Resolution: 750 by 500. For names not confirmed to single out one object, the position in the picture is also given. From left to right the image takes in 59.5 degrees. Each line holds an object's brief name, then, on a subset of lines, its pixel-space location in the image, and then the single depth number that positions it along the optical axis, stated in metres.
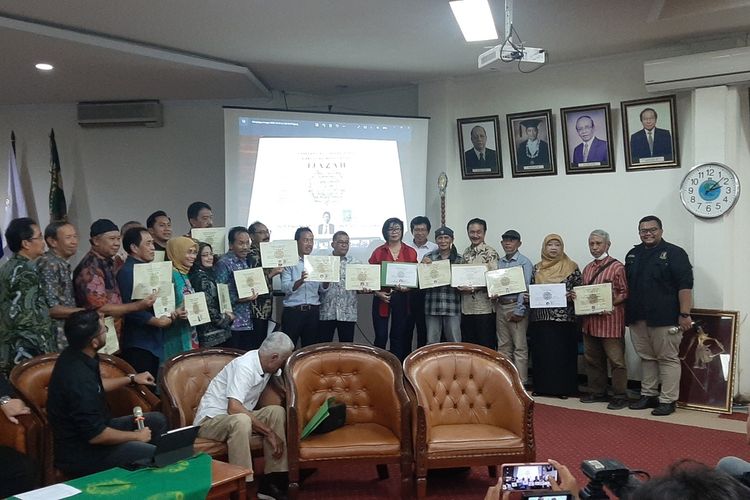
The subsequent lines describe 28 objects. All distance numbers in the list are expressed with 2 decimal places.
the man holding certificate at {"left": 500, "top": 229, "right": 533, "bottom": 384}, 5.91
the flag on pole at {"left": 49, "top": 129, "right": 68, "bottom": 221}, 7.43
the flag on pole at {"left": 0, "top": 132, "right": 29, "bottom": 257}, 7.50
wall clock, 5.59
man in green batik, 3.75
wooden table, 2.87
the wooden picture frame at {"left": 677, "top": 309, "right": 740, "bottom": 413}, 5.43
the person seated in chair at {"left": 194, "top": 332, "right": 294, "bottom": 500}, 3.47
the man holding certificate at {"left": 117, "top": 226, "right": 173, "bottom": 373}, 4.23
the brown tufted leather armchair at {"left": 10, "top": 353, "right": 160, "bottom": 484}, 3.47
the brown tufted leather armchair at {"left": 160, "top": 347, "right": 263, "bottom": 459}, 3.52
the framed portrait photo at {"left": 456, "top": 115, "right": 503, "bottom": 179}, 6.92
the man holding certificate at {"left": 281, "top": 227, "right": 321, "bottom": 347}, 5.50
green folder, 3.65
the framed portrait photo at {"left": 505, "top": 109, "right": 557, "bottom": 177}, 6.65
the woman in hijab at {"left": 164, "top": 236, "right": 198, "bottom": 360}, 4.40
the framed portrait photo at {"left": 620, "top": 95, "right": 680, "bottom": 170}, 6.02
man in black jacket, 5.34
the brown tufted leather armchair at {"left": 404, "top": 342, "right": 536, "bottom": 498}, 3.59
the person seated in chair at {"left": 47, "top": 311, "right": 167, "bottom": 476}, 3.04
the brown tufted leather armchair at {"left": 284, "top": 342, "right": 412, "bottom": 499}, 3.55
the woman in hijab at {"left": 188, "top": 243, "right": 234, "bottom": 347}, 4.69
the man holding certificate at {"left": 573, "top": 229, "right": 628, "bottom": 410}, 5.56
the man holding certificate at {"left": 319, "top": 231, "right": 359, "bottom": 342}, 5.65
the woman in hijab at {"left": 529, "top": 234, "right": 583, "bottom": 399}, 5.78
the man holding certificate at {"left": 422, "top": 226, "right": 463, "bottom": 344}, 5.88
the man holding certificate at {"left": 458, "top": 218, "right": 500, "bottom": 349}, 5.89
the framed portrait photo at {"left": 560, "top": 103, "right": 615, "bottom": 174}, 6.35
